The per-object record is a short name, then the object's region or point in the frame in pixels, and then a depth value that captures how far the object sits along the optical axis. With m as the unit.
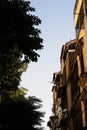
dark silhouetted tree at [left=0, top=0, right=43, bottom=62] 14.28
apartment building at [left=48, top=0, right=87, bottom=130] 28.43
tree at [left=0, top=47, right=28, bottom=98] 16.38
